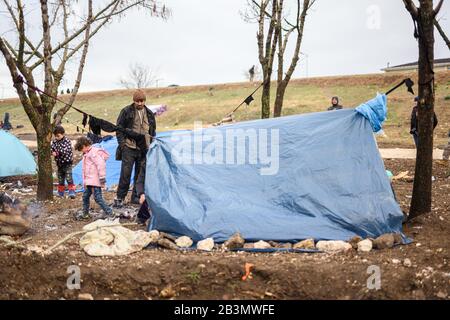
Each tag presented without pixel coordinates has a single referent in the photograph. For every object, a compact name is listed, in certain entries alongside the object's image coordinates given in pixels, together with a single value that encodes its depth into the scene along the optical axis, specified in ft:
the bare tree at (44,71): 22.80
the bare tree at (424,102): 18.17
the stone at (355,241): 16.53
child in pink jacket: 21.53
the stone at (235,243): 16.67
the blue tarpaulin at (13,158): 34.78
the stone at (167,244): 16.90
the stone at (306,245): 16.66
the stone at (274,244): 16.92
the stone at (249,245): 16.76
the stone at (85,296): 14.25
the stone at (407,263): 14.80
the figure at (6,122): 86.02
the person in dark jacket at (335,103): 34.96
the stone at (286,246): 16.75
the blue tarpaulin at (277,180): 17.70
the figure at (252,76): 129.61
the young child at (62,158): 27.12
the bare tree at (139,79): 188.24
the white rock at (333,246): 16.29
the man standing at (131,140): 23.11
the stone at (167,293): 14.32
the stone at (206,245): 16.66
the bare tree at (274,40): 32.50
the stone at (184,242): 17.08
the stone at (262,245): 16.74
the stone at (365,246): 16.22
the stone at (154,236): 17.43
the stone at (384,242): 16.38
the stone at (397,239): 16.81
